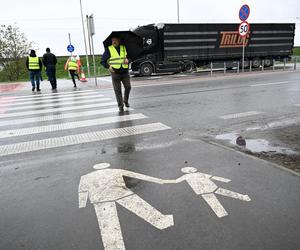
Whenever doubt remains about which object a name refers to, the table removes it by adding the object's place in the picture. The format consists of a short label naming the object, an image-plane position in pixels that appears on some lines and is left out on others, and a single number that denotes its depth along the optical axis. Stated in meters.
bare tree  31.78
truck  21.58
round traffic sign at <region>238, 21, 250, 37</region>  17.23
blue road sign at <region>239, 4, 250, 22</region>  16.64
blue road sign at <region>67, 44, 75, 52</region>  26.08
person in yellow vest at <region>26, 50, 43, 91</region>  14.48
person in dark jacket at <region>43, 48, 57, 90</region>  14.94
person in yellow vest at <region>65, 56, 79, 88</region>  16.30
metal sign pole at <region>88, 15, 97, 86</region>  15.65
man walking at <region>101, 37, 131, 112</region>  8.09
